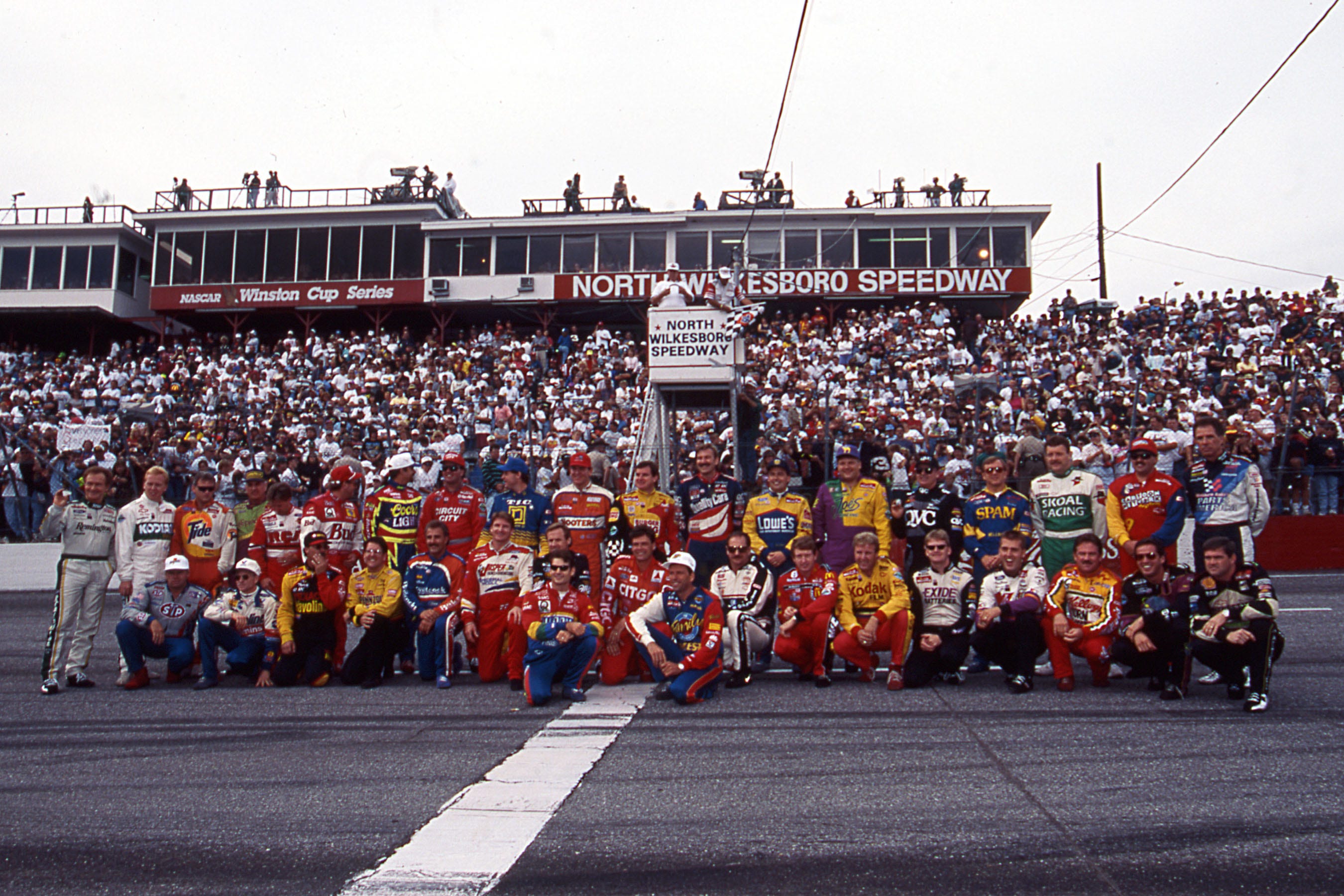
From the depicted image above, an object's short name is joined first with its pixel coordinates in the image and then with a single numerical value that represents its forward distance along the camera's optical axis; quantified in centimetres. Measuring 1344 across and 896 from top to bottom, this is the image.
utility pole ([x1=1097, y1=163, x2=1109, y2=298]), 3819
